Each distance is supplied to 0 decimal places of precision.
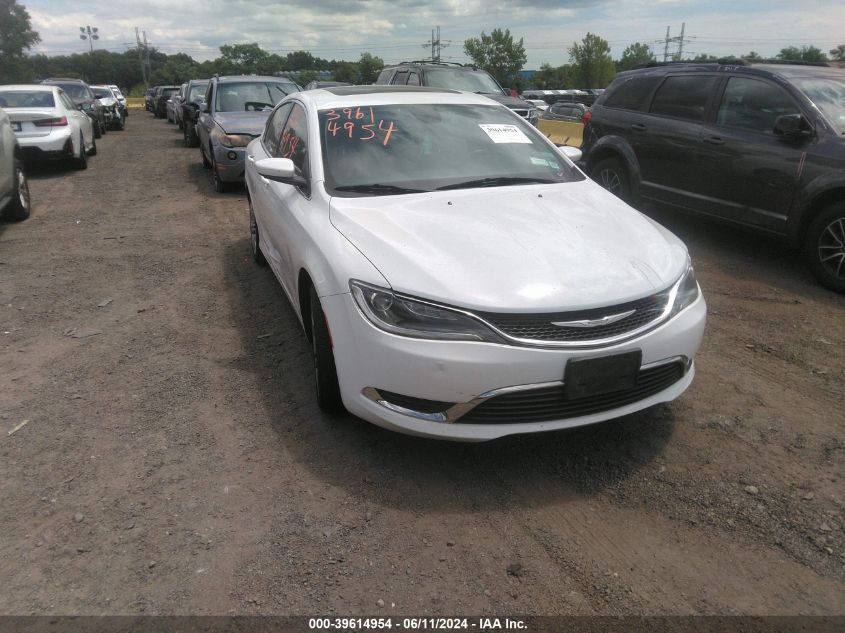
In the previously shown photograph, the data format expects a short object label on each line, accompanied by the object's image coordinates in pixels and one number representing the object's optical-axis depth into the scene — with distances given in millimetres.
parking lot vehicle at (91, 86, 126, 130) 23022
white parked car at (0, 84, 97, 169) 11398
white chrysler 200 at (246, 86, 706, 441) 2770
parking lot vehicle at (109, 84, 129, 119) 26902
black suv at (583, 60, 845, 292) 5512
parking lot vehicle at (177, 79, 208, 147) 13253
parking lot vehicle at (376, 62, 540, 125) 12828
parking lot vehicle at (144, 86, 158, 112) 37938
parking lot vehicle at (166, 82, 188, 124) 21125
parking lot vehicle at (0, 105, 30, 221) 7656
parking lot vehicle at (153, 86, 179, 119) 31312
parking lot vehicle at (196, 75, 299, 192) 9758
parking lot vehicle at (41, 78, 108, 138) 18534
